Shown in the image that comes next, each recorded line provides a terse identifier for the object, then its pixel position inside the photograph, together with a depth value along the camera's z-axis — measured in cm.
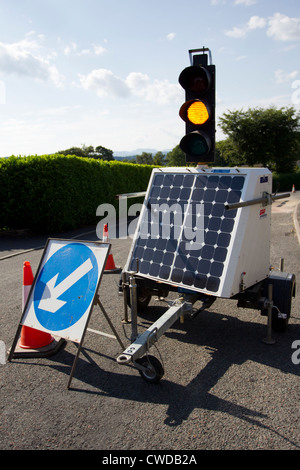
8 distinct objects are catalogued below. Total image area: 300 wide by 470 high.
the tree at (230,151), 5500
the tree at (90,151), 9556
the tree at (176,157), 11869
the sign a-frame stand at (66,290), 448
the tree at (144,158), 15238
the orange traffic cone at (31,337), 509
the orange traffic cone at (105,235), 939
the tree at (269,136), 5128
